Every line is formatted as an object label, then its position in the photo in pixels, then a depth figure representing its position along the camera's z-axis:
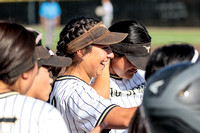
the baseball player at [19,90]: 3.92
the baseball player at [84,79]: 5.54
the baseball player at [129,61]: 7.47
